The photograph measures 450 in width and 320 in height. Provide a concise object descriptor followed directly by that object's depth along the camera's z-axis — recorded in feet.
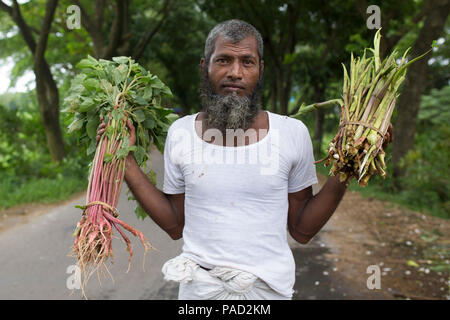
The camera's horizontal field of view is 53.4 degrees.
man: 6.25
